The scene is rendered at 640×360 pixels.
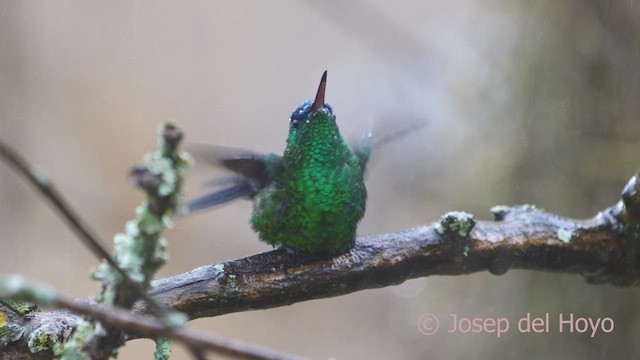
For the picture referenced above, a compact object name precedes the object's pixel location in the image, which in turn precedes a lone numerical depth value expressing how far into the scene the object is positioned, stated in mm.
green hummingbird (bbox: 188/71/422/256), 2224
